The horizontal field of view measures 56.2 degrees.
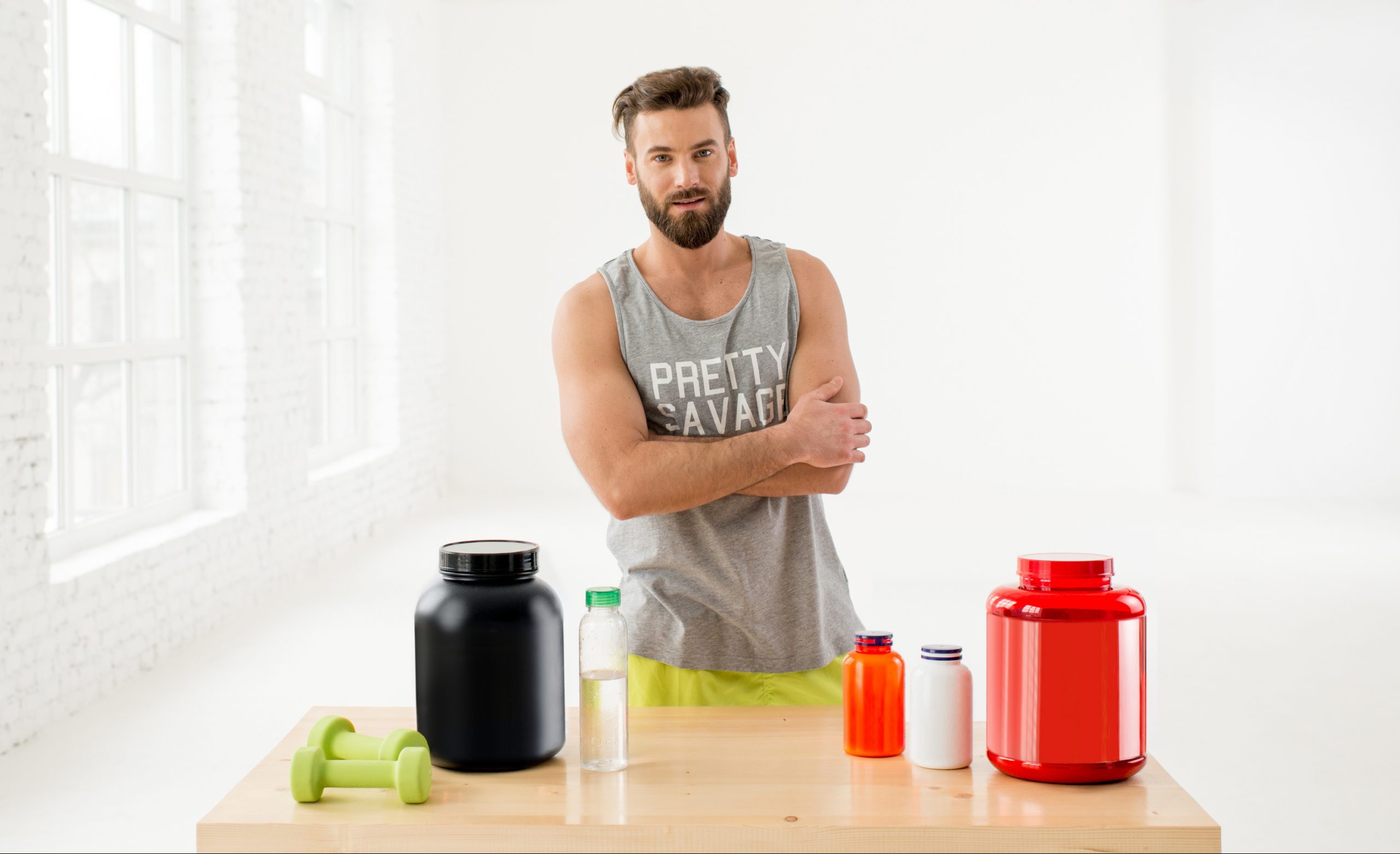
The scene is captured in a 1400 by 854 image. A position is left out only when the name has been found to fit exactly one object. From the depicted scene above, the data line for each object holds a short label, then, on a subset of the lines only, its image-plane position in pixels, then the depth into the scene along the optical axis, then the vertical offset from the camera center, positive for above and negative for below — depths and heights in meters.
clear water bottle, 1.25 -0.28
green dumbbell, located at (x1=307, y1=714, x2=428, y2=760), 1.21 -0.33
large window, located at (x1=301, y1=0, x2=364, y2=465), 6.14 +0.82
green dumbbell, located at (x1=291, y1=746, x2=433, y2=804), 1.16 -0.34
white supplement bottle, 1.23 -0.30
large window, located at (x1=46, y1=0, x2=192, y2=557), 3.76 +0.39
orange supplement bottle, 1.28 -0.31
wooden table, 1.11 -0.37
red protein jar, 1.17 -0.25
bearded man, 1.74 -0.05
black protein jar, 1.21 -0.25
